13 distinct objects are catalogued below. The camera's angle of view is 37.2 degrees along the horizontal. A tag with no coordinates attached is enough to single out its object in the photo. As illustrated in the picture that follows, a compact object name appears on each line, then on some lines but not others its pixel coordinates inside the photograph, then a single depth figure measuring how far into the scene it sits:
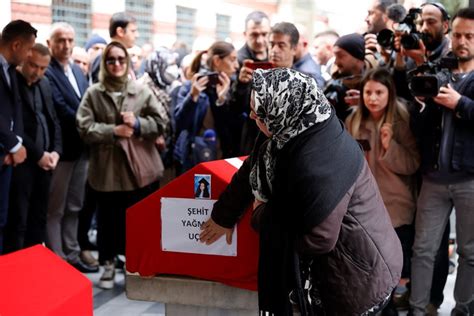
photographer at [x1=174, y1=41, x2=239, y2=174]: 4.93
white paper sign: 2.68
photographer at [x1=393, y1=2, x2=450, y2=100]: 4.10
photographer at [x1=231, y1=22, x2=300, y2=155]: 4.62
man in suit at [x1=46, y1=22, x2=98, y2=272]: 4.93
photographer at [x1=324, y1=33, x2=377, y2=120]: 4.31
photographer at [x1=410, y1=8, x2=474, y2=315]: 3.75
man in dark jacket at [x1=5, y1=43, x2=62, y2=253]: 4.46
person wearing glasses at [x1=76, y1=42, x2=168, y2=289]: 4.61
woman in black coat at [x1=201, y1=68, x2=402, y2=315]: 2.18
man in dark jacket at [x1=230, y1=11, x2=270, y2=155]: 4.69
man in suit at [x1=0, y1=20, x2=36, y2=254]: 4.16
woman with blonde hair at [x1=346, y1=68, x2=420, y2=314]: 4.01
